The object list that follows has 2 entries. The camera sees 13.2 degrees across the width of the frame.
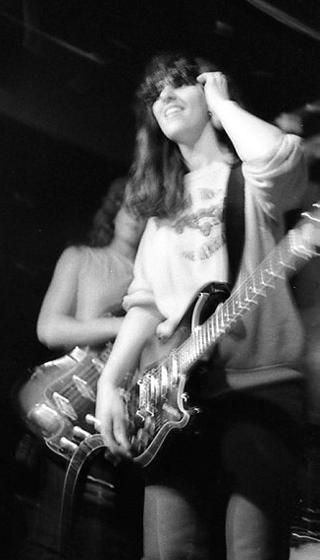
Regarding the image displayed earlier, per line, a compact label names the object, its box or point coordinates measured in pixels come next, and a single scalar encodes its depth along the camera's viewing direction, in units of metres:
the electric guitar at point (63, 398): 3.88
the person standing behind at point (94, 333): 3.79
